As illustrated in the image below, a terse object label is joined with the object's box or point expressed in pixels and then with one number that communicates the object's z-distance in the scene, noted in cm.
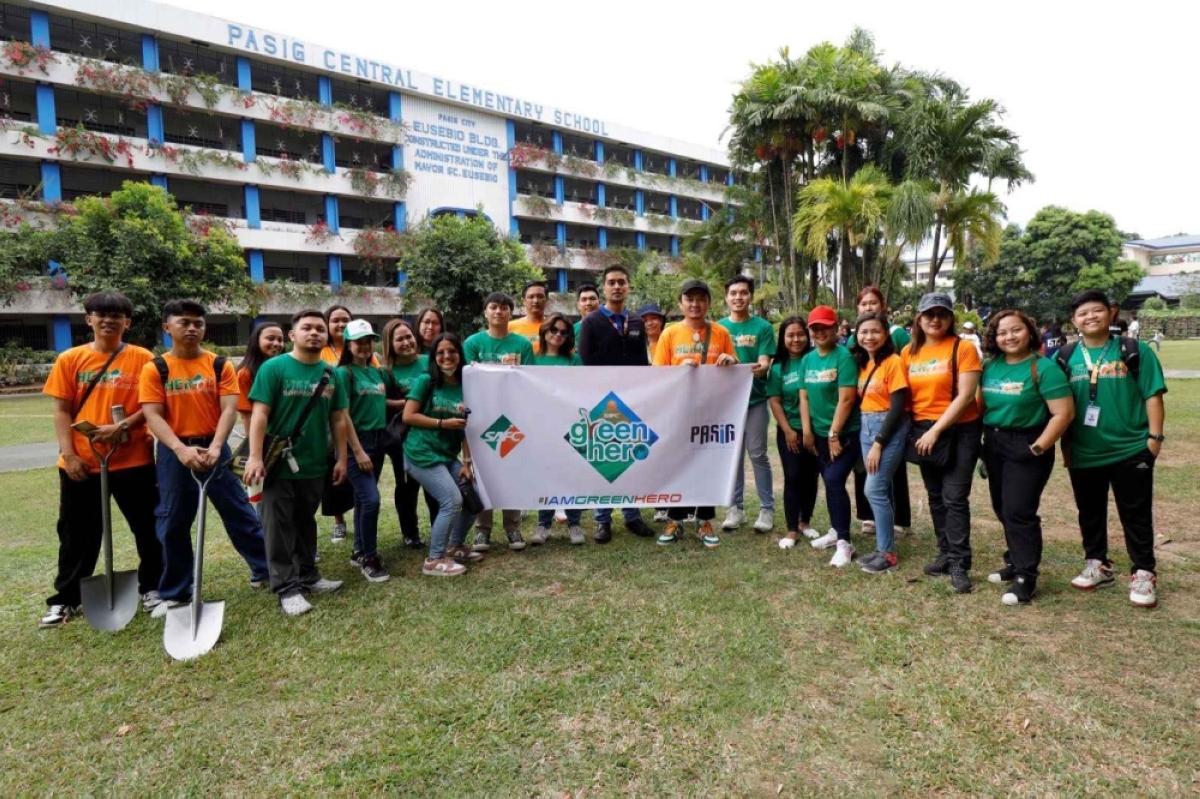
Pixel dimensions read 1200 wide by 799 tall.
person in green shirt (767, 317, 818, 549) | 493
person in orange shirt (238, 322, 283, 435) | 435
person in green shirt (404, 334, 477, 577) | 442
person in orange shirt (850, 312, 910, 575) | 414
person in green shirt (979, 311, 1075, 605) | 365
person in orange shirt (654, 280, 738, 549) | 495
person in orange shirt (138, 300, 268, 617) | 364
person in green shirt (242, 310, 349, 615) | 385
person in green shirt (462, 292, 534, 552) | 497
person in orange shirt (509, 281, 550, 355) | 546
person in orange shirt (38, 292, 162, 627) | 374
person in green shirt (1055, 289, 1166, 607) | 364
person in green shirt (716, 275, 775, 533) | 510
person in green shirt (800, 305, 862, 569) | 452
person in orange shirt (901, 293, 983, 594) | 391
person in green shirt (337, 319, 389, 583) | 441
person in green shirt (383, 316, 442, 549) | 499
